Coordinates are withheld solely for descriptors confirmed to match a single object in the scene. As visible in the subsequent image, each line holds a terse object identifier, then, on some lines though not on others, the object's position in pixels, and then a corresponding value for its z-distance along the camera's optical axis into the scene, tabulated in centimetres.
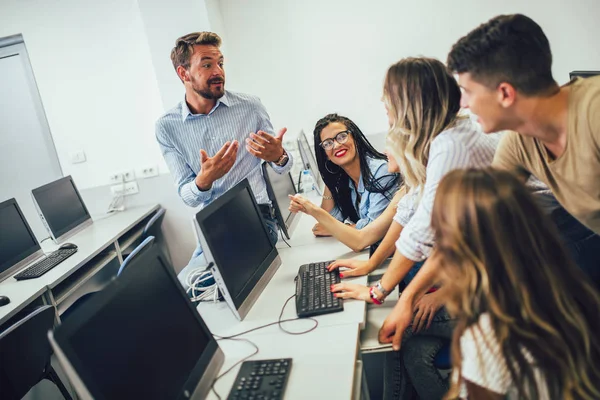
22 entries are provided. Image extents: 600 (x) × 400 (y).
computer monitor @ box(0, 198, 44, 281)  281
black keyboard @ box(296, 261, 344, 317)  151
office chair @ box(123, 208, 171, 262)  360
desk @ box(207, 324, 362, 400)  113
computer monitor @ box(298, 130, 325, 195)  247
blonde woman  142
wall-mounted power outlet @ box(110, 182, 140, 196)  399
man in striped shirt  230
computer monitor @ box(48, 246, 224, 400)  86
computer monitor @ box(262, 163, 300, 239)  192
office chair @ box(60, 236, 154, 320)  245
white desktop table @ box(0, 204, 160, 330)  249
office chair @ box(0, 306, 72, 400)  188
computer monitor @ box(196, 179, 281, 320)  143
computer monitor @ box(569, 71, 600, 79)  181
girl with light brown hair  90
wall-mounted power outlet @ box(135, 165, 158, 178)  391
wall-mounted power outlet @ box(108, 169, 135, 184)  396
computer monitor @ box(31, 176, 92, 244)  329
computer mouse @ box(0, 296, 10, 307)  232
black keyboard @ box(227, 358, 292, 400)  114
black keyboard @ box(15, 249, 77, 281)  273
